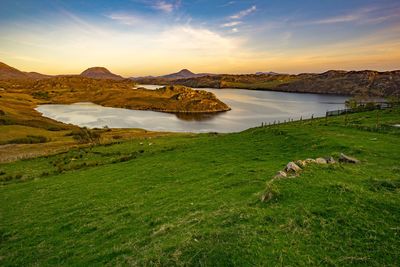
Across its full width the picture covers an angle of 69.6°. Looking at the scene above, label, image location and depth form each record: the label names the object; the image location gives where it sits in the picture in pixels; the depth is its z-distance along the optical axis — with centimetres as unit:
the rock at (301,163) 1738
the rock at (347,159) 2053
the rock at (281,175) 1550
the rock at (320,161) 1847
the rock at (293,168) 1636
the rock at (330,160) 1878
